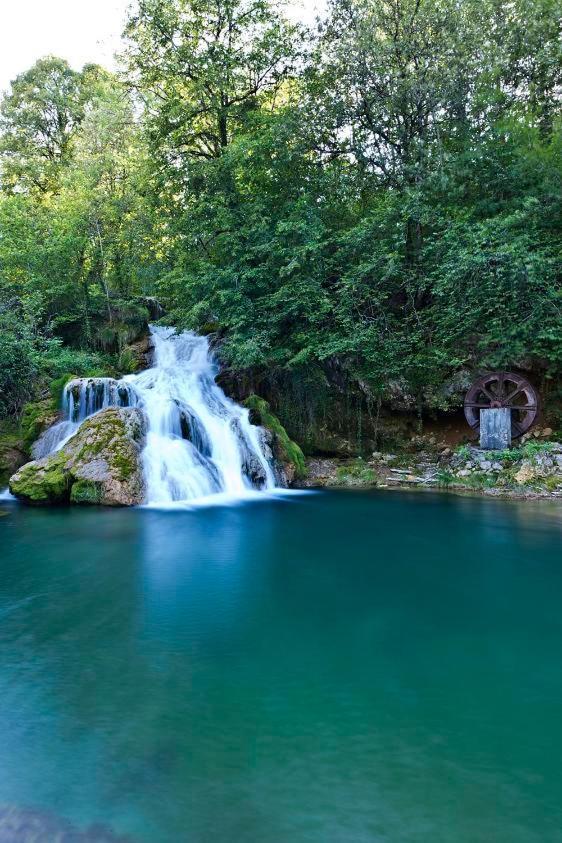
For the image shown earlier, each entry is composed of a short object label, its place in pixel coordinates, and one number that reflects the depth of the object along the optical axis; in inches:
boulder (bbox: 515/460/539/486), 448.1
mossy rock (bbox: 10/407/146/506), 410.3
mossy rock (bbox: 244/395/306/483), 521.7
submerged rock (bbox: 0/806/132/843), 86.6
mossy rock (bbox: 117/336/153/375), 615.2
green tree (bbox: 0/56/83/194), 1026.7
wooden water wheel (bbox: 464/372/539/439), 530.3
